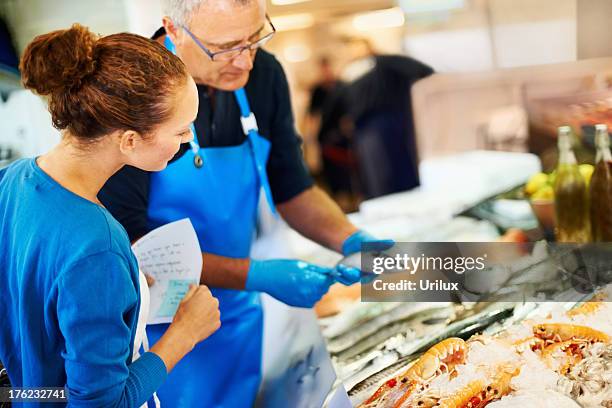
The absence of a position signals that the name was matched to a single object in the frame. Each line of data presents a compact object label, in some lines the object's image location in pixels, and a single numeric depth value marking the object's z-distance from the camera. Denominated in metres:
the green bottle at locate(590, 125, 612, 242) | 1.50
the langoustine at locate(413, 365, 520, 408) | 1.28
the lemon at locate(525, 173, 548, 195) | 1.71
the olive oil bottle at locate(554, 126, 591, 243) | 1.56
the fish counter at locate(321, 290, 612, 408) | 1.30
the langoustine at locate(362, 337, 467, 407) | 1.32
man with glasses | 1.31
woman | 1.00
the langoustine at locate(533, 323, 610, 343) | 1.36
